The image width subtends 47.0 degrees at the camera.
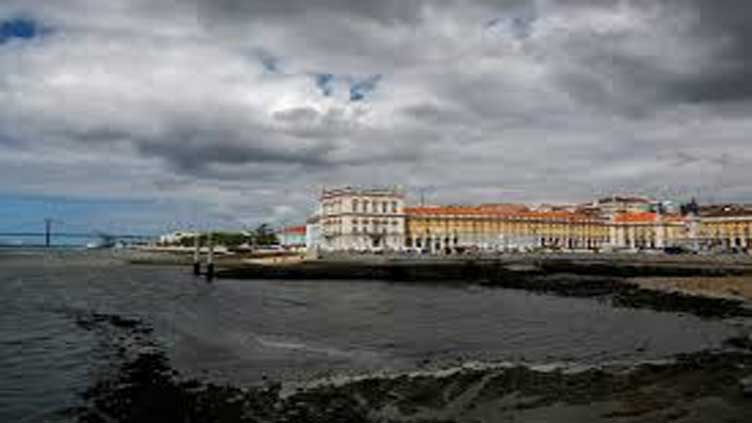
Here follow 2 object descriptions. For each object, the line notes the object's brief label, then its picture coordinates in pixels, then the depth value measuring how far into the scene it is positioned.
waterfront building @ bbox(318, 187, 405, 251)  182.75
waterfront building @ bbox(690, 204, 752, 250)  193.62
